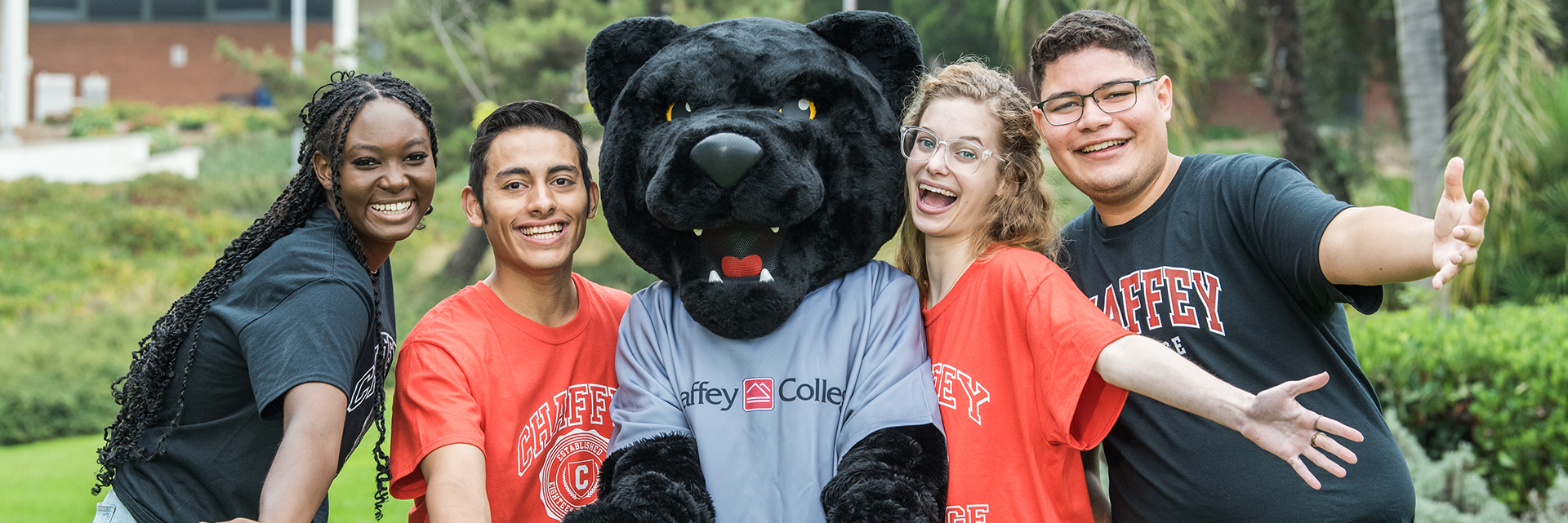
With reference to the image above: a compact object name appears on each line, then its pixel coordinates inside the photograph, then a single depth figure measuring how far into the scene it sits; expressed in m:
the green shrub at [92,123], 22.88
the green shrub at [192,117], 24.88
